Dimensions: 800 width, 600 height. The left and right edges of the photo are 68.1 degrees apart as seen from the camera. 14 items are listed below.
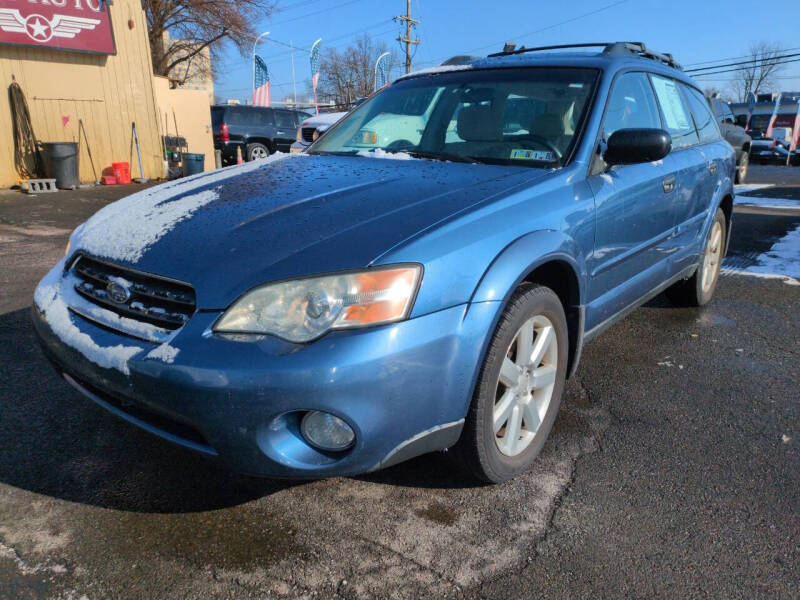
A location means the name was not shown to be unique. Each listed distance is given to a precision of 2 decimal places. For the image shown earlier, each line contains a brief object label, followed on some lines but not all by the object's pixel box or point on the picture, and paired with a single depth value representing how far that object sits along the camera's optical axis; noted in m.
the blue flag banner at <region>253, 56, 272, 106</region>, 25.72
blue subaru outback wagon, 1.73
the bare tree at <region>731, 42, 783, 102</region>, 71.19
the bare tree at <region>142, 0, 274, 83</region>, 26.19
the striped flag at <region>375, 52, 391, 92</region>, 48.28
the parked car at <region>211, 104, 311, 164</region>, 17.66
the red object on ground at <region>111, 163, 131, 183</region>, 12.73
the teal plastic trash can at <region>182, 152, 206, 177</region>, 13.79
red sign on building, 10.94
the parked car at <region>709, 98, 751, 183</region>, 13.12
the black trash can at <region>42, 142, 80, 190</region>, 11.25
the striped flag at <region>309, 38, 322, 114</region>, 30.00
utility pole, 42.22
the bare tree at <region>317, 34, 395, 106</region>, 53.03
